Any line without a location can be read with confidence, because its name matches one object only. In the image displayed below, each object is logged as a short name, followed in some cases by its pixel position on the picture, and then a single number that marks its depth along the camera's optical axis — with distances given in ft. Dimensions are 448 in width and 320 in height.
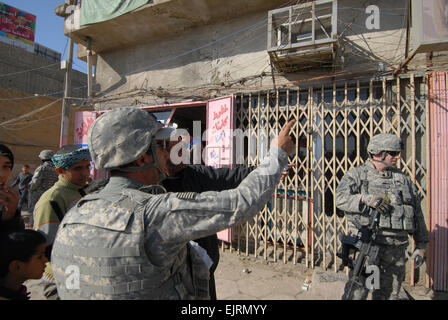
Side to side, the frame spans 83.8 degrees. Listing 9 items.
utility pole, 26.19
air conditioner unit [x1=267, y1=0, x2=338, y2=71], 14.29
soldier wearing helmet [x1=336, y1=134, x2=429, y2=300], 9.34
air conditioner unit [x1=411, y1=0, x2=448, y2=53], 11.23
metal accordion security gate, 13.52
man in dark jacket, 6.77
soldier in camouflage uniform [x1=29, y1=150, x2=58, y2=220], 15.47
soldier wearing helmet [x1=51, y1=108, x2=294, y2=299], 3.28
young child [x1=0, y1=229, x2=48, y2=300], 5.13
